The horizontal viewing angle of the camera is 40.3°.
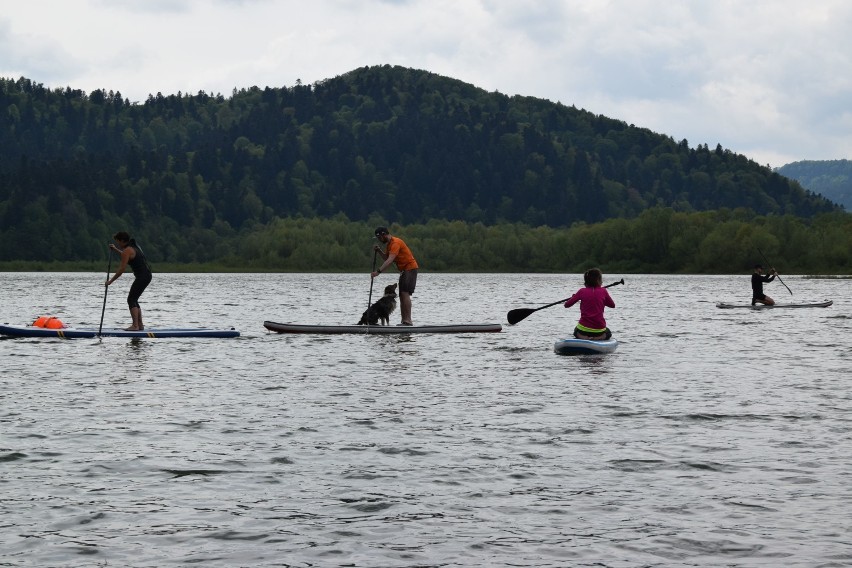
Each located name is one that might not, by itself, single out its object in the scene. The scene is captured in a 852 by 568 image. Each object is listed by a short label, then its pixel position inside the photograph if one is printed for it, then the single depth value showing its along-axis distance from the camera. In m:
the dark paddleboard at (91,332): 30.69
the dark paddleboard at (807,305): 54.41
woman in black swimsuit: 29.16
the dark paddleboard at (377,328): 32.56
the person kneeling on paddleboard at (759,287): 50.70
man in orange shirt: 31.91
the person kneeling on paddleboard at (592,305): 26.11
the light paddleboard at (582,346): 27.00
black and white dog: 33.31
